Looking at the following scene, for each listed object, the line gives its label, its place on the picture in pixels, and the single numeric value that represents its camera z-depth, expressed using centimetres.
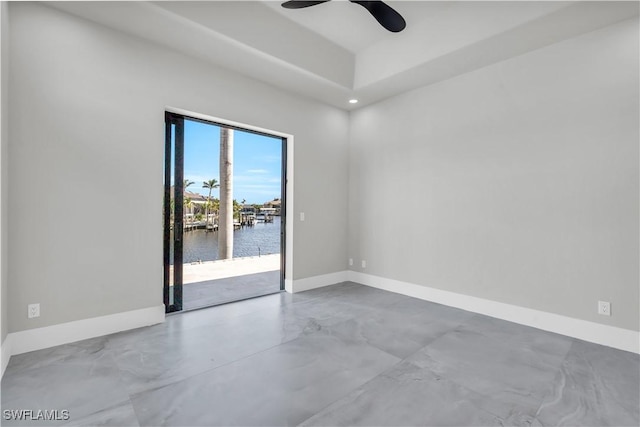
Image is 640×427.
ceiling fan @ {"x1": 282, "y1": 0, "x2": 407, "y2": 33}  267
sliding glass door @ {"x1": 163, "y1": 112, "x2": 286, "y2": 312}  365
